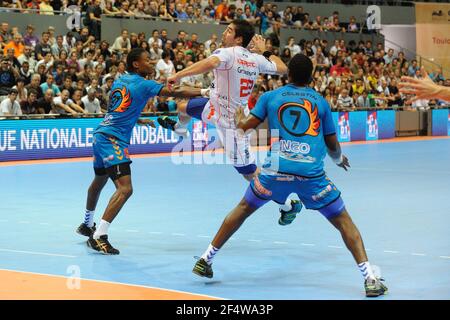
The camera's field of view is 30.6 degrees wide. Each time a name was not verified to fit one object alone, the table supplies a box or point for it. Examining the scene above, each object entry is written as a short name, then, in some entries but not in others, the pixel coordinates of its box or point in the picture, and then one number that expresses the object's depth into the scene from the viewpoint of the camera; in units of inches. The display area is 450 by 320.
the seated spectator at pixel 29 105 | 863.7
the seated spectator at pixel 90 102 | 901.8
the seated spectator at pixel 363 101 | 1252.5
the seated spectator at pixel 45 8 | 1024.2
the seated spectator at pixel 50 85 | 873.5
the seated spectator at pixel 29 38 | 971.3
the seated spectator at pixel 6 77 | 863.7
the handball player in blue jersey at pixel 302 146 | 300.5
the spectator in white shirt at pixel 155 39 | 1060.4
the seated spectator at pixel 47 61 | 907.2
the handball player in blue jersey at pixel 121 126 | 379.9
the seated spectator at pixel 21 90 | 858.8
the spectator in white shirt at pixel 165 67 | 1009.5
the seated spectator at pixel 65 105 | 873.5
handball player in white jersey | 383.2
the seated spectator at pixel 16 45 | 933.2
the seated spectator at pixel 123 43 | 1036.8
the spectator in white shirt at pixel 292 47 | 1280.8
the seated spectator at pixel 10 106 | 833.5
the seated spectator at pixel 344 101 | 1187.9
